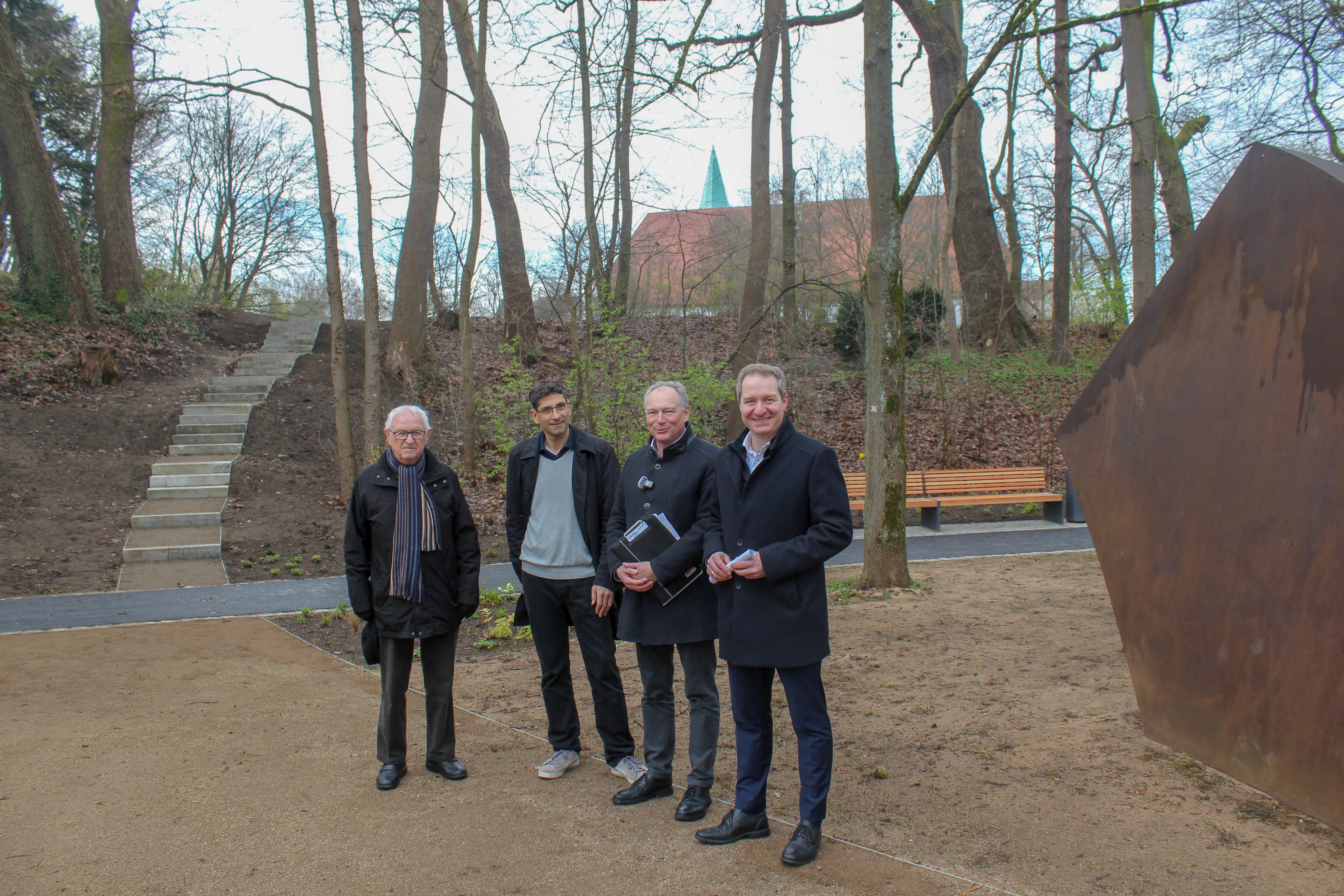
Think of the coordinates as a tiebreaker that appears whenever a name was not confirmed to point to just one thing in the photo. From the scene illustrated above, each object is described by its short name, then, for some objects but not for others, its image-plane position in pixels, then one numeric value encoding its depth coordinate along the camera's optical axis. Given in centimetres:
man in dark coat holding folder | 366
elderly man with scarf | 403
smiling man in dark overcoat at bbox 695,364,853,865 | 325
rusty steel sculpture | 288
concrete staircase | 926
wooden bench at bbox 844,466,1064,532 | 1198
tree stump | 1454
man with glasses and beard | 411
